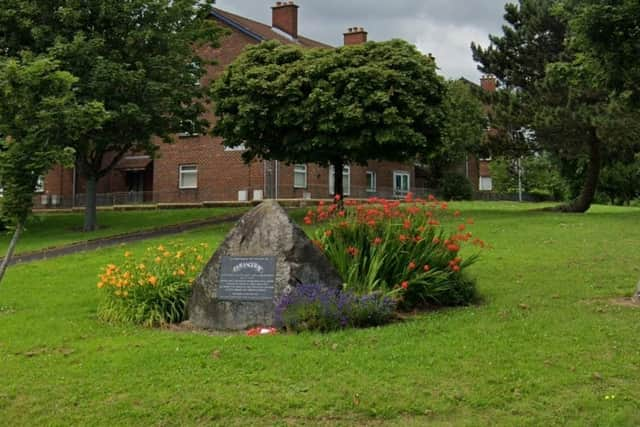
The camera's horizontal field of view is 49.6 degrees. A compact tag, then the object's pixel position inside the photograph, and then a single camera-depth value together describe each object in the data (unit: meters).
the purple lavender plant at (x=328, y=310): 8.72
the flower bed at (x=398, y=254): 9.98
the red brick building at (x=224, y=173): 39.28
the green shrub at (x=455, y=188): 49.50
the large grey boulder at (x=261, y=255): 9.39
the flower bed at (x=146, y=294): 9.85
